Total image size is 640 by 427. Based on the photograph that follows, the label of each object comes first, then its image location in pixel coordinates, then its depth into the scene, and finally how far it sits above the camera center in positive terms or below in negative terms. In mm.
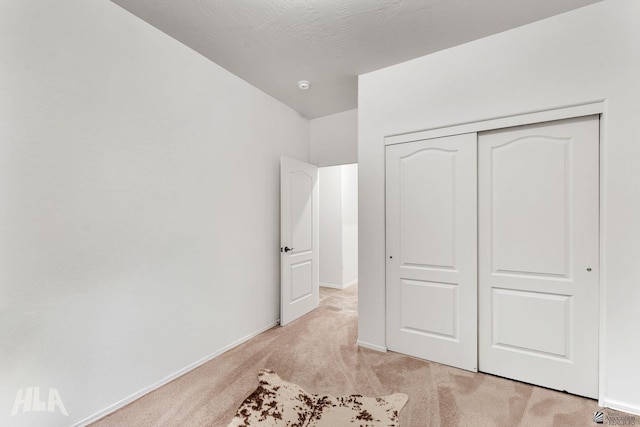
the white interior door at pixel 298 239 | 3359 -342
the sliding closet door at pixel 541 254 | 1966 -313
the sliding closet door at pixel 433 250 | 2352 -333
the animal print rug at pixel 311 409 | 1756 -1313
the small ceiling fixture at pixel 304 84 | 2972 +1372
